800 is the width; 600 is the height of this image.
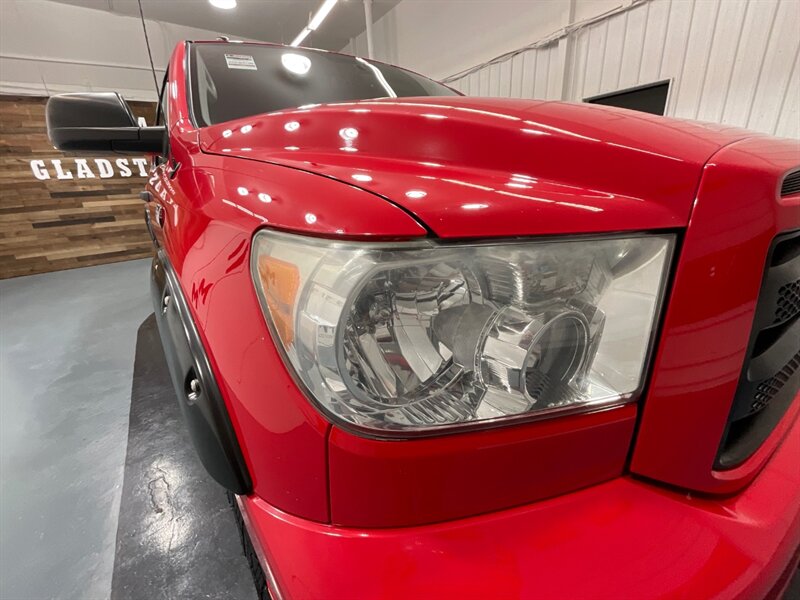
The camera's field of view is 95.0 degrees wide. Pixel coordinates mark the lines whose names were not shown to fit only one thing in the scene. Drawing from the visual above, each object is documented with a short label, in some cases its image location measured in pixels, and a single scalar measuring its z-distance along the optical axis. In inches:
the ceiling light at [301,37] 239.4
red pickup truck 15.9
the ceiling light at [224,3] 212.1
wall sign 196.2
